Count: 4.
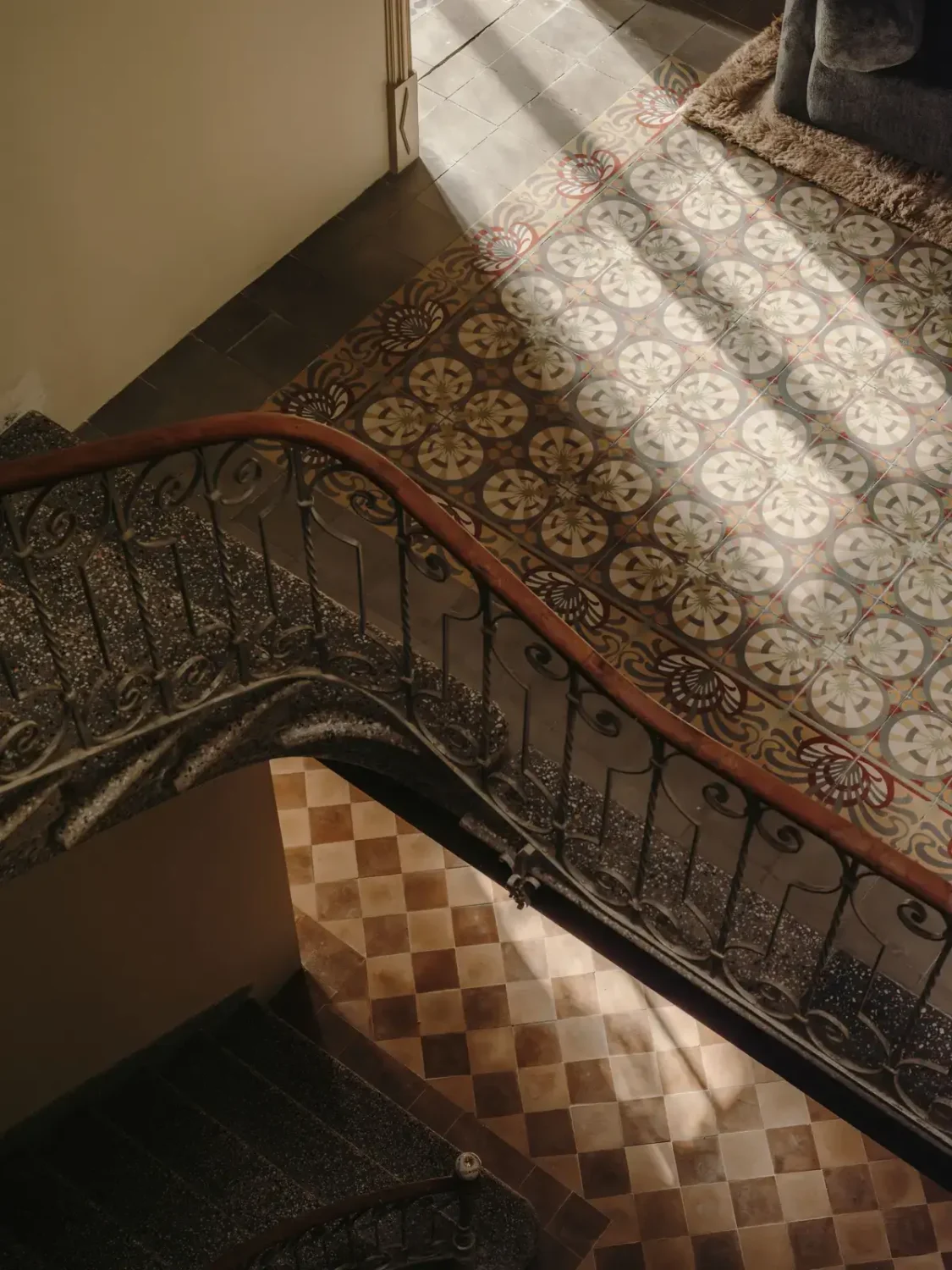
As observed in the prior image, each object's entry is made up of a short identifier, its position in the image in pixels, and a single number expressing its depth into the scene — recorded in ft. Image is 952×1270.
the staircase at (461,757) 9.10
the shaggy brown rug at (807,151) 18.17
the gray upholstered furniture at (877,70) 17.52
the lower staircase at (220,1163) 15.62
